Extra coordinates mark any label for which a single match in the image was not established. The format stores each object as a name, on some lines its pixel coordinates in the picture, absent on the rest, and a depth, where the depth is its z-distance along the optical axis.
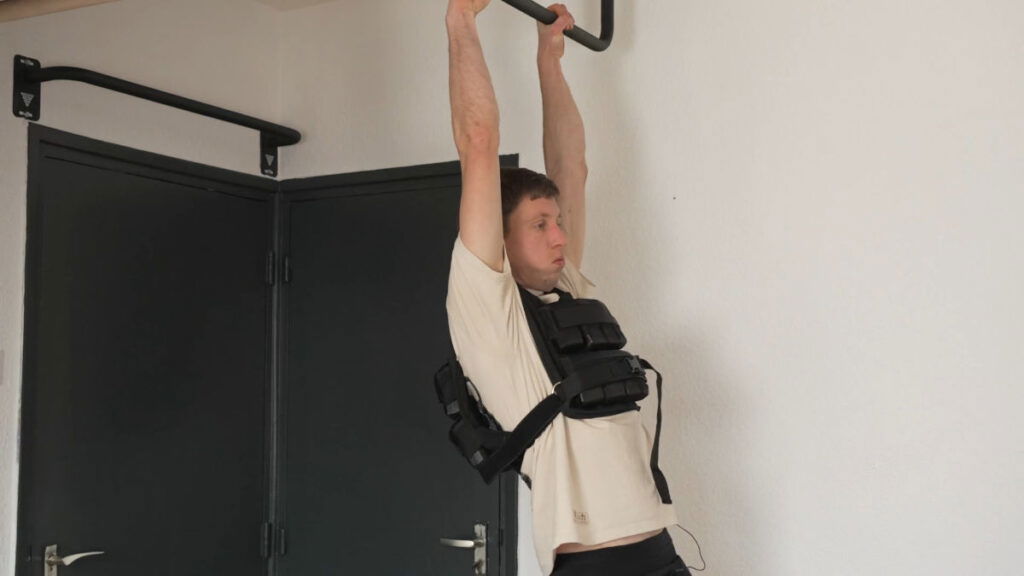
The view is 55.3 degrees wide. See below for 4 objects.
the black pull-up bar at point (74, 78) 2.29
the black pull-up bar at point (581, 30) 2.03
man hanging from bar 1.78
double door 2.39
